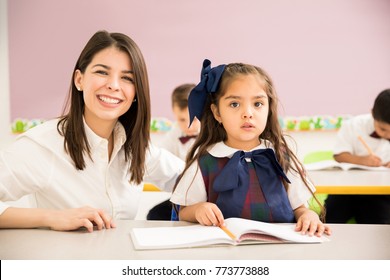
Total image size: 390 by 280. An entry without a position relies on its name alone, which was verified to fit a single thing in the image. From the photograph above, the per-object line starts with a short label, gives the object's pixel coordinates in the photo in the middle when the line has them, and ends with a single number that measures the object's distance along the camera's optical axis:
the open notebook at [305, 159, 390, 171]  1.82
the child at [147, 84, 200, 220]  2.25
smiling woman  1.03
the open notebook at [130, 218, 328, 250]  0.76
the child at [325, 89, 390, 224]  1.63
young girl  1.00
